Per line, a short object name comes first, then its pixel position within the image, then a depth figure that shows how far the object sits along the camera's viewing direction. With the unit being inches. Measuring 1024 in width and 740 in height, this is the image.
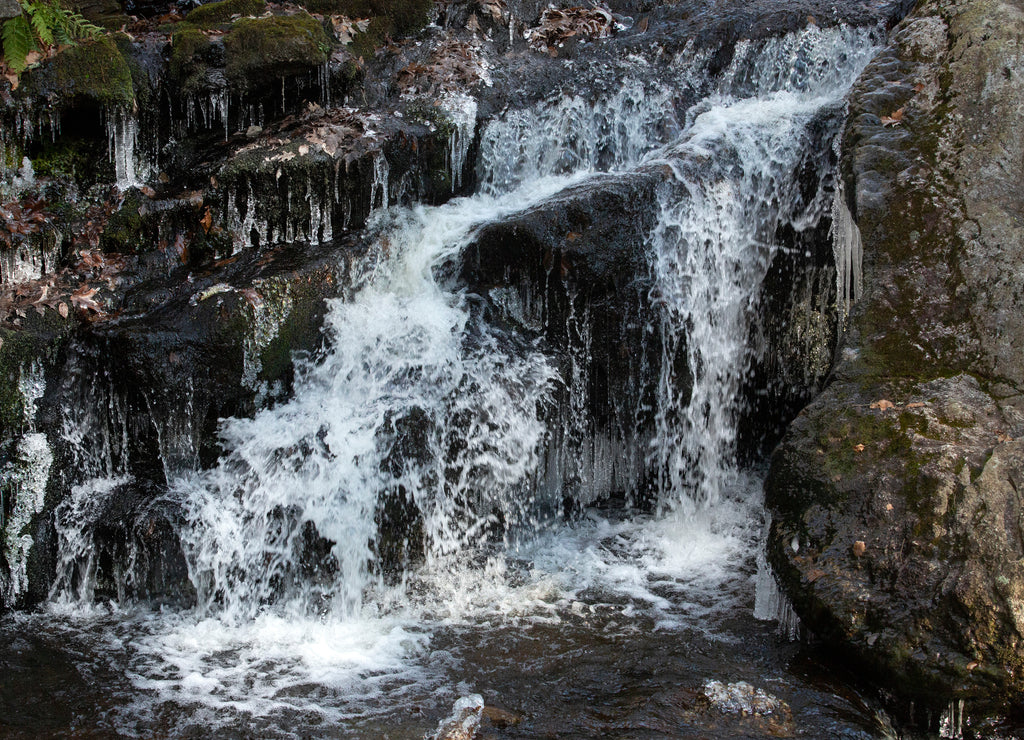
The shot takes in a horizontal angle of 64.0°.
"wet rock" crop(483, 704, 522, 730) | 164.2
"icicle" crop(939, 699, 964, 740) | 156.6
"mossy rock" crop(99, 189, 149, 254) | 261.7
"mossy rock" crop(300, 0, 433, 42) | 359.3
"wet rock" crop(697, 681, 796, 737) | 159.2
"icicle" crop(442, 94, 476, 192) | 297.0
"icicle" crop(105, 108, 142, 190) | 287.3
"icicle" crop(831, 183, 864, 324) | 221.1
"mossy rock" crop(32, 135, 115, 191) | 279.6
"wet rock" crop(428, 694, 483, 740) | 159.9
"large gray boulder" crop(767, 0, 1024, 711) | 161.3
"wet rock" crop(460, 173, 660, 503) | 250.5
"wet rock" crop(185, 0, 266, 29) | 331.6
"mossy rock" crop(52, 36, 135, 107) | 277.0
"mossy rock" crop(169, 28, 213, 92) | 298.7
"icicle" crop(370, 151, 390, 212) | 280.5
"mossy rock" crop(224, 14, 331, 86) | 299.3
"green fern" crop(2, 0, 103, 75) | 266.7
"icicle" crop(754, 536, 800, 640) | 187.6
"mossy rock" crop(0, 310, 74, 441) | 220.5
